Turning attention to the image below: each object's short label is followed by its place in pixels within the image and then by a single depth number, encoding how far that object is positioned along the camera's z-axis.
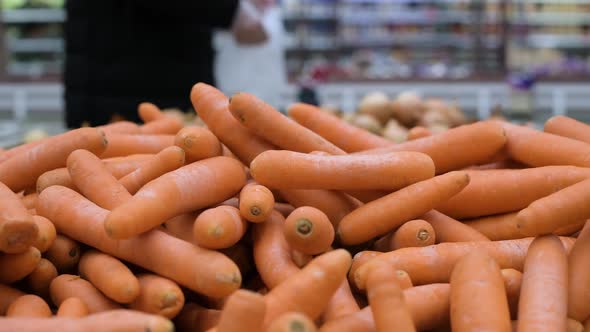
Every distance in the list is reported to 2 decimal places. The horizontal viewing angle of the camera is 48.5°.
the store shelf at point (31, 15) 6.89
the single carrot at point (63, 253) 0.84
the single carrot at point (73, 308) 0.71
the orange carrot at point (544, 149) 0.99
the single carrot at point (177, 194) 0.76
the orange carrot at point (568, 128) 1.08
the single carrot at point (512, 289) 0.78
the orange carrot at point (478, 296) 0.68
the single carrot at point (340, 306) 0.73
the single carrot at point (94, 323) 0.64
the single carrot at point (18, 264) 0.77
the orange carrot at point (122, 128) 1.21
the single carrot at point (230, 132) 0.97
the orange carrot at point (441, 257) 0.82
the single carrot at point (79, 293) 0.76
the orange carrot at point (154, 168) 0.91
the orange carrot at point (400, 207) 0.86
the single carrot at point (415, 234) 0.86
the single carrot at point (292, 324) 0.58
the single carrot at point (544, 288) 0.69
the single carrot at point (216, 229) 0.77
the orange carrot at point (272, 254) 0.79
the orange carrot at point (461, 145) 1.00
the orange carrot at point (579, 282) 0.76
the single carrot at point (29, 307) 0.73
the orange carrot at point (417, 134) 1.17
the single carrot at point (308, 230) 0.77
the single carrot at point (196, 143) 0.93
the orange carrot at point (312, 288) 0.68
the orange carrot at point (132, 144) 1.12
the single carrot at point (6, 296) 0.78
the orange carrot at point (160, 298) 0.73
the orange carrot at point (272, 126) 0.94
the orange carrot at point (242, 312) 0.60
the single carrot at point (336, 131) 1.15
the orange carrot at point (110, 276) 0.74
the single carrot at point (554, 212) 0.80
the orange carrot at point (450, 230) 0.89
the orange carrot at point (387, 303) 0.63
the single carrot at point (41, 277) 0.81
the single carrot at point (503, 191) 0.94
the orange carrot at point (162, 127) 1.26
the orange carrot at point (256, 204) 0.82
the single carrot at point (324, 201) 0.90
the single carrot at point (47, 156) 0.98
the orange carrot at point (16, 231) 0.75
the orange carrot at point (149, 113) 1.42
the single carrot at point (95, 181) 0.87
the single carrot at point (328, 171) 0.87
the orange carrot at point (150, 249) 0.73
